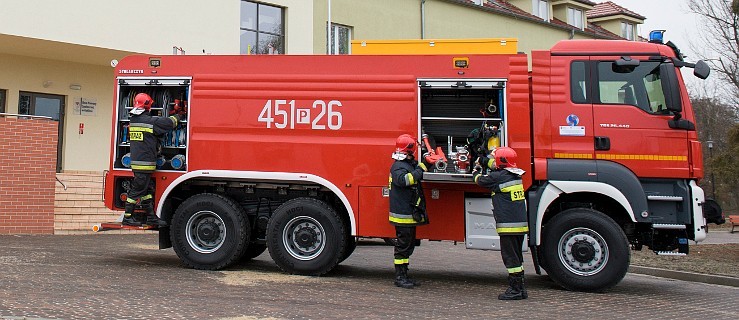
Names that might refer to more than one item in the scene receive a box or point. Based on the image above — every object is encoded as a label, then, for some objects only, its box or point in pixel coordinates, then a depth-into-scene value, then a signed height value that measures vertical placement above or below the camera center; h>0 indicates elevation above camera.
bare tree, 21.16 +5.20
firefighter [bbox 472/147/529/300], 7.68 -0.13
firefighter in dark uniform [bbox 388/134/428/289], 8.02 +0.00
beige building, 15.09 +3.91
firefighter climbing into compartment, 8.97 +0.60
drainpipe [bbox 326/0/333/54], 20.85 +5.27
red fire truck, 8.15 +0.66
